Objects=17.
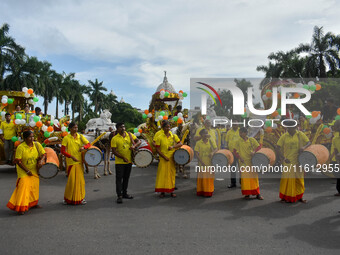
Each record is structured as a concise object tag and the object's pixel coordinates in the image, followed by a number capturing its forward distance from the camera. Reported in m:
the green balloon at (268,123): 8.81
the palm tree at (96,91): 55.59
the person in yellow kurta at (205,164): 6.46
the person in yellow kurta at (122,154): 6.07
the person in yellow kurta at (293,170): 5.79
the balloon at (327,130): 7.76
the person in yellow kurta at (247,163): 6.20
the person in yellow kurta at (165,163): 6.43
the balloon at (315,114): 8.29
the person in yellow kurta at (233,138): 6.88
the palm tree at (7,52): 27.84
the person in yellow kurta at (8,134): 9.08
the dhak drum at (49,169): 5.45
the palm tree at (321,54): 25.91
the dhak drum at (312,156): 5.52
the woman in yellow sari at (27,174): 5.11
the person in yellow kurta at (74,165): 5.73
